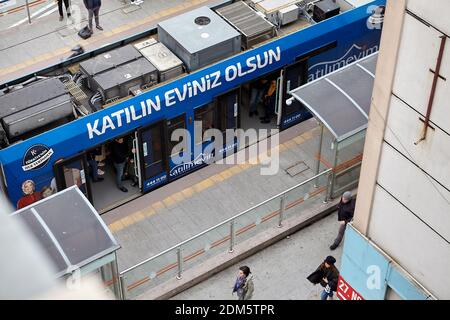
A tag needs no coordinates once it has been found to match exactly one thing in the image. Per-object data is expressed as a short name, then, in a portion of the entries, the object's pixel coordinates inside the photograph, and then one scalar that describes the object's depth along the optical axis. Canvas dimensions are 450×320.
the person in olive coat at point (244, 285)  14.95
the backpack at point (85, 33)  23.89
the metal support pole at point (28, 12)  24.56
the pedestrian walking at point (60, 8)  24.38
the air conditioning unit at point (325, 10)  20.27
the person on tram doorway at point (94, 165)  18.14
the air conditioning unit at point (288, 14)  20.12
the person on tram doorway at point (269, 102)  20.39
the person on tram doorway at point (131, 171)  18.22
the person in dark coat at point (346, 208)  16.67
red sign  14.26
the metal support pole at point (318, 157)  18.26
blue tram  16.56
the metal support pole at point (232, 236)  16.91
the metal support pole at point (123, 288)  15.34
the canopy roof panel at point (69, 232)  13.73
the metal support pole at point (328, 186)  18.22
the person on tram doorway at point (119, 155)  18.08
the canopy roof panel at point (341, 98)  17.25
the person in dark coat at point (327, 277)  15.37
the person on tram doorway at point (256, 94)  20.50
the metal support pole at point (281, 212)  17.58
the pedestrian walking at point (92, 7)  23.23
